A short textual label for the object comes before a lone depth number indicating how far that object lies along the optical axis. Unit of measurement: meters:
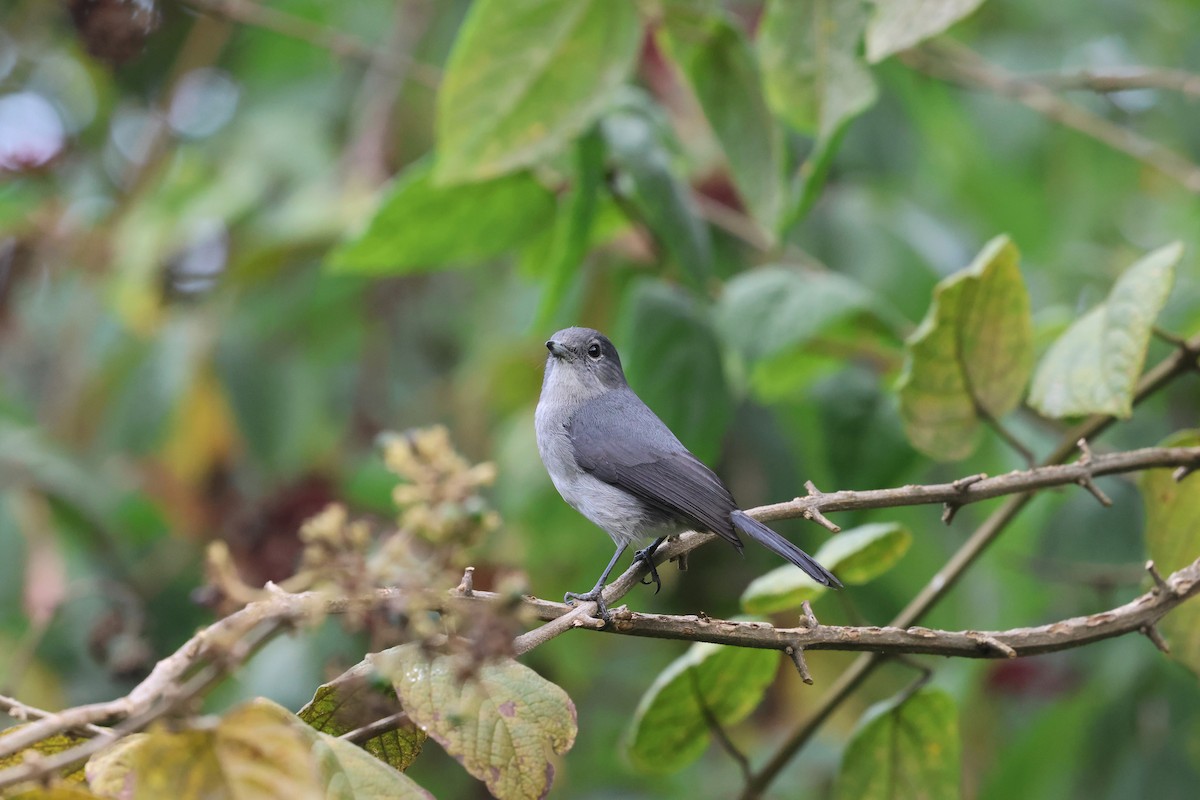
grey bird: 4.63
